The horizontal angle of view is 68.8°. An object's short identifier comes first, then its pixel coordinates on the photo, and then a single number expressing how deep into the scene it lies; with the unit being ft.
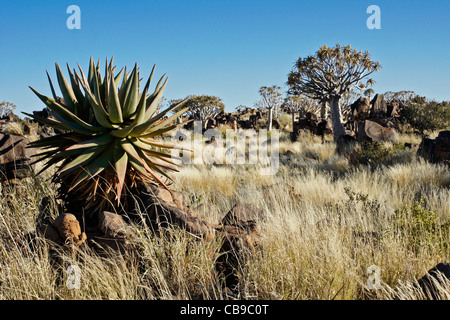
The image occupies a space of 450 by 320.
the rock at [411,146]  38.78
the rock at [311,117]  82.69
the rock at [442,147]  28.48
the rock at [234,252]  8.97
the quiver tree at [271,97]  128.17
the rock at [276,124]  124.77
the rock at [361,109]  91.09
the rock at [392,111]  85.45
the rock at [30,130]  56.57
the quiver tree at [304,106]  141.37
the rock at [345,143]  46.26
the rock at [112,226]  9.53
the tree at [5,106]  182.67
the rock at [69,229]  9.33
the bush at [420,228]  10.89
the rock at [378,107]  87.20
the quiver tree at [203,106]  127.34
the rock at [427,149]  30.04
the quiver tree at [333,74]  68.59
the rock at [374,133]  46.01
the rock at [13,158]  16.14
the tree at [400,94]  171.32
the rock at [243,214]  11.89
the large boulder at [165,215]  9.90
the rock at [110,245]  9.17
